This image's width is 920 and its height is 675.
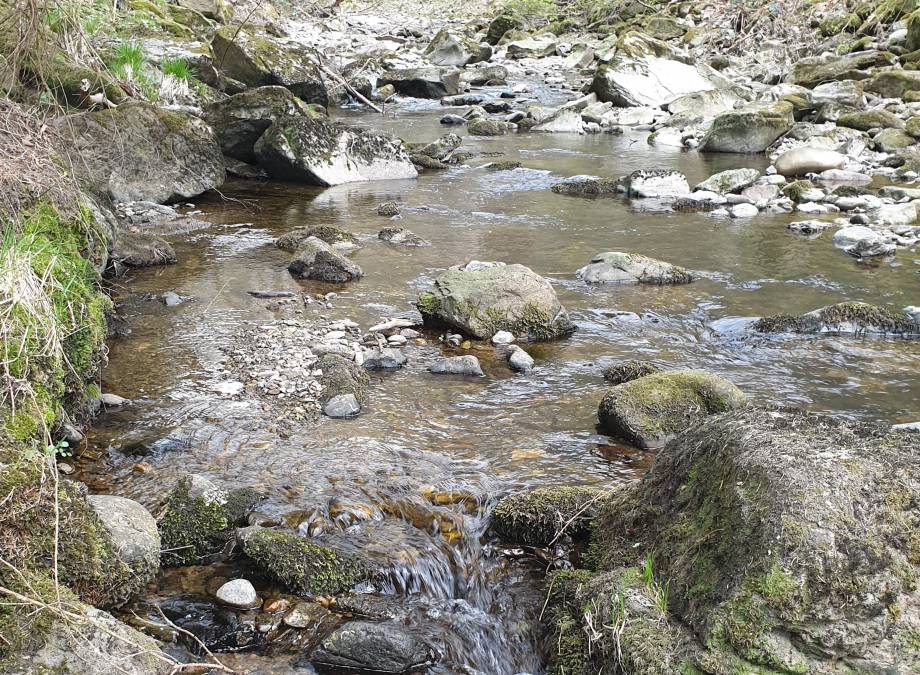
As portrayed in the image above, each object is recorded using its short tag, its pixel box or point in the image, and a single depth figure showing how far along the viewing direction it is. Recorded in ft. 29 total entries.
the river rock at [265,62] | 49.26
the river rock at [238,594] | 10.37
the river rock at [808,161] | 42.37
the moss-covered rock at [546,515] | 11.89
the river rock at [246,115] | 39.75
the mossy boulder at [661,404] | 15.25
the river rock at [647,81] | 64.69
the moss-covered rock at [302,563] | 10.69
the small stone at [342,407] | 16.15
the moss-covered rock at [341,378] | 16.94
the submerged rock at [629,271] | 25.98
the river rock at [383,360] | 18.93
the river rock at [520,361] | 19.13
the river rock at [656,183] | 38.93
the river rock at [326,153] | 38.55
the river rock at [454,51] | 91.81
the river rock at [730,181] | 38.91
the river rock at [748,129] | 49.14
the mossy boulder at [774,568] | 7.46
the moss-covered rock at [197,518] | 11.26
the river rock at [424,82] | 74.49
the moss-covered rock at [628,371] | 18.34
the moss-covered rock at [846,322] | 21.70
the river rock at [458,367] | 18.74
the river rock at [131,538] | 10.03
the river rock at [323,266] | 25.45
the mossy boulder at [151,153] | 31.32
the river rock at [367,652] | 9.46
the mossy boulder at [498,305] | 21.09
